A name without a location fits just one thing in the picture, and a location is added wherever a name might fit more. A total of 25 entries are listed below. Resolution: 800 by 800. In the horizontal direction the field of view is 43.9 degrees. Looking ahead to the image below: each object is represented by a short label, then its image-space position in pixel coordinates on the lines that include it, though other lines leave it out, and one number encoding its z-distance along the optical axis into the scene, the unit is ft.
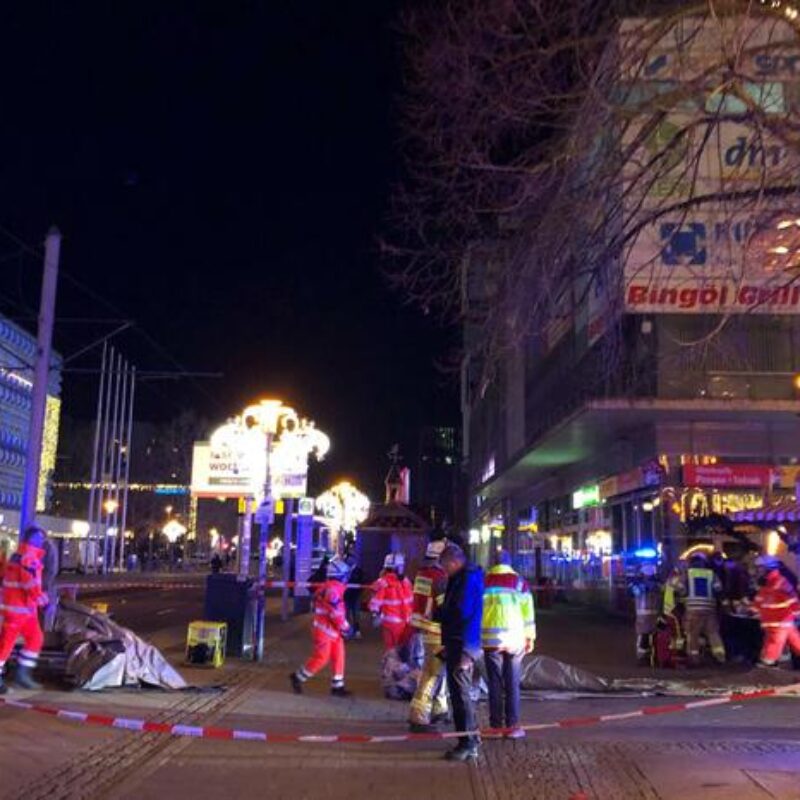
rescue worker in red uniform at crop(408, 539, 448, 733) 29.53
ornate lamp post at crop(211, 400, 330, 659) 66.13
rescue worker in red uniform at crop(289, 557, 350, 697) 37.17
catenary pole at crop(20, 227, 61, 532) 53.21
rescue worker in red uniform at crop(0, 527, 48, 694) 35.53
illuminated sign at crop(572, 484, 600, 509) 105.03
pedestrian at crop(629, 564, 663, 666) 49.03
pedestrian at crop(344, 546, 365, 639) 62.62
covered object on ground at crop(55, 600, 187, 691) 35.73
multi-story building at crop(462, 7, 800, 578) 27.53
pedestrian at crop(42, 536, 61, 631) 38.32
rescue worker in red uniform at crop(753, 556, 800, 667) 40.47
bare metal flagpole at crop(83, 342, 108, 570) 161.83
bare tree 24.88
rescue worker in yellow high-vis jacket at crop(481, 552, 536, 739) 29.84
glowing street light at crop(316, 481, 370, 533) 153.36
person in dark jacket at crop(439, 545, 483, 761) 26.66
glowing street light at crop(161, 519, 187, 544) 212.23
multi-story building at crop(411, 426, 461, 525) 489.26
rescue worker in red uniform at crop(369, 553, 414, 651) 38.63
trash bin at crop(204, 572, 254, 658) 47.62
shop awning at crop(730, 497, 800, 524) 50.34
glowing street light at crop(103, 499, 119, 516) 169.50
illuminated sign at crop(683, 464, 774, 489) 80.53
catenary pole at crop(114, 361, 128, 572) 178.19
